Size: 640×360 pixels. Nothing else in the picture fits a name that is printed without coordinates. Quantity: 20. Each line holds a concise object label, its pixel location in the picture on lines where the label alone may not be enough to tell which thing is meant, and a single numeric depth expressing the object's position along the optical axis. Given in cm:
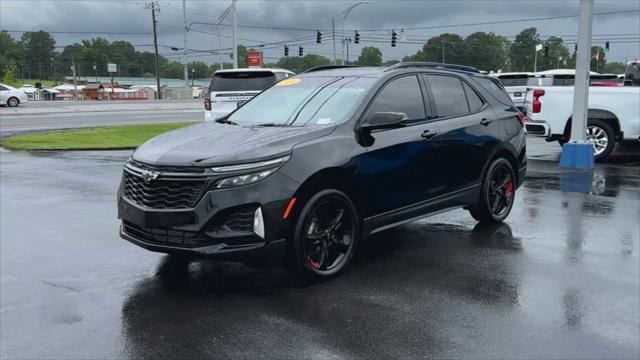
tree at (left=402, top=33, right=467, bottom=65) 11619
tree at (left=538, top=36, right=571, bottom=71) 12732
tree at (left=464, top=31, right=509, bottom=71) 12175
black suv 478
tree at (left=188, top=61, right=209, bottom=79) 17362
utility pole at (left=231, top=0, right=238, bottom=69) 3319
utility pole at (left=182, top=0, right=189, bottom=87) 6452
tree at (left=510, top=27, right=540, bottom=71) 12731
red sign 6044
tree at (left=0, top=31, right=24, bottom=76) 15162
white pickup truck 1284
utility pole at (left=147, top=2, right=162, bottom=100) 7950
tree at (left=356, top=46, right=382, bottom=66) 11506
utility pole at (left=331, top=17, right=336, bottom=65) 5789
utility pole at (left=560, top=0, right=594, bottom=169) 1156
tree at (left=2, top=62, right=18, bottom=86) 11519
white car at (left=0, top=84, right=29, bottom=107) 3809
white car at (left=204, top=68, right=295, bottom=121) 1523
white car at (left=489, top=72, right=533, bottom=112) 2258
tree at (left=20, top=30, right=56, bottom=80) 16550
